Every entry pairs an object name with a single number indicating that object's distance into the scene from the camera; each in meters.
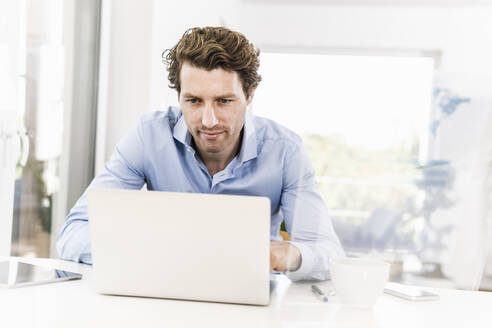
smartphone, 0.92
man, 1.50
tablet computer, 0.90
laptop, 0.78
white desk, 0.72
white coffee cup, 0.82
